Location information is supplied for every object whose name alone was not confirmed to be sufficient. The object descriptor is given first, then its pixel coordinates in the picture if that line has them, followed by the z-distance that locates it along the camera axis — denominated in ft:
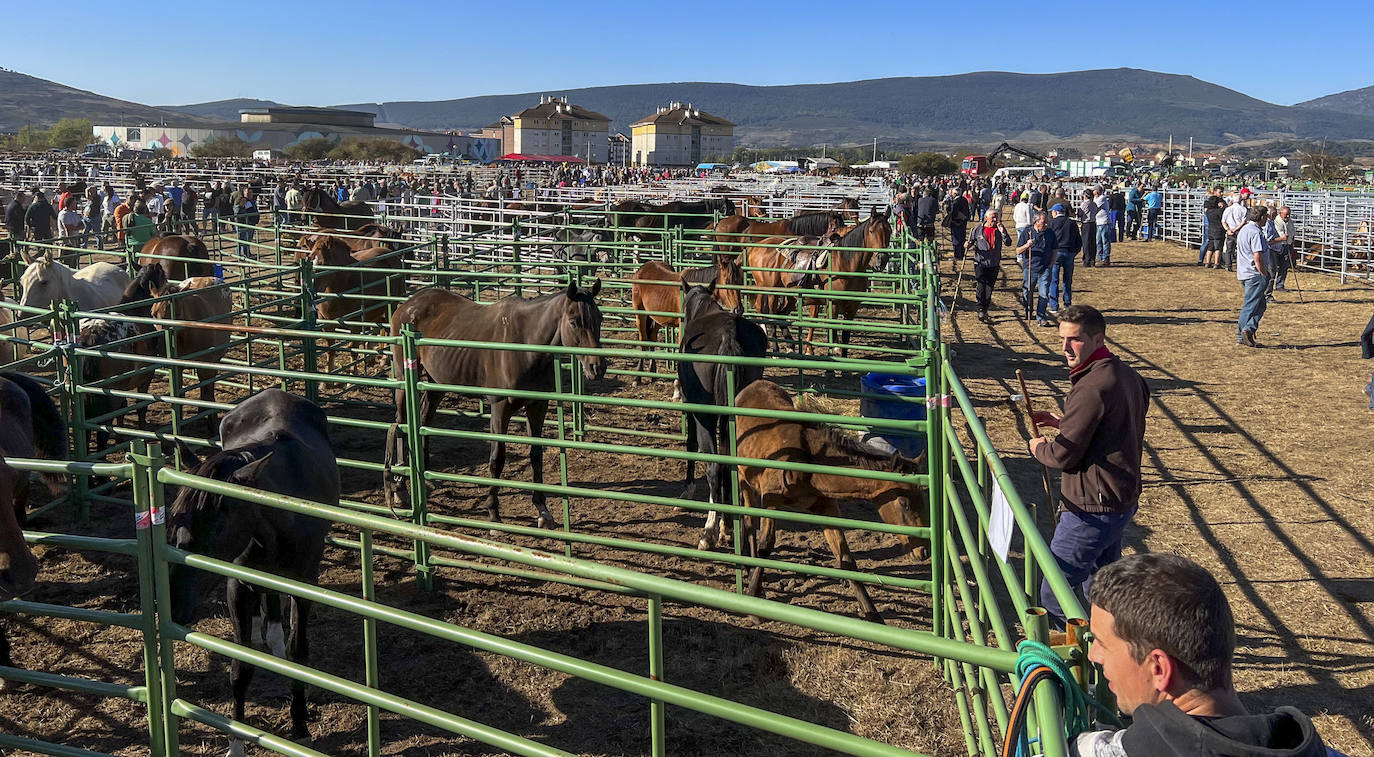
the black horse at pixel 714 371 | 25.02
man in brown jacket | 15.55
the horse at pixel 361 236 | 52.13
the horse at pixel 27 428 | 20.79
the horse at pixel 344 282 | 42.78
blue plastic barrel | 28.25
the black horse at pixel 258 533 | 14.48
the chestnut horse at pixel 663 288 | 37.35
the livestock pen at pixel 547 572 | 9.18
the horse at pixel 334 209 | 71.87
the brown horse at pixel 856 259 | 44.96
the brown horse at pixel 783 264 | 43.93
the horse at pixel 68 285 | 38.52
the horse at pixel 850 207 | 78.24
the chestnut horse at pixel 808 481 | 19.67
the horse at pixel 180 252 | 46.80
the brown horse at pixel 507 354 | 24.81
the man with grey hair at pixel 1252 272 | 46.03
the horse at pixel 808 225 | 61.31
